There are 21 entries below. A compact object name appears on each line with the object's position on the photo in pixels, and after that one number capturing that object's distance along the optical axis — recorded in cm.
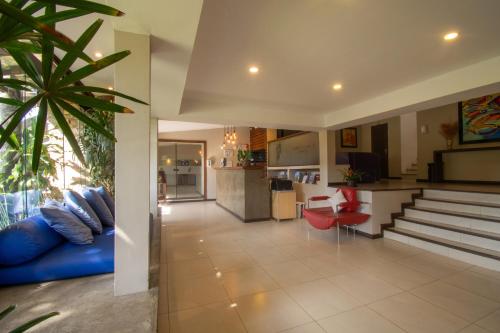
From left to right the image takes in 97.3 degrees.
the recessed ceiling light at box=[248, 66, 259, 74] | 288
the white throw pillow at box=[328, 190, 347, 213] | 412
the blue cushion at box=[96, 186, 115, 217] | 367
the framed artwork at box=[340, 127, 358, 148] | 727
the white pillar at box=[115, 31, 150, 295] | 170
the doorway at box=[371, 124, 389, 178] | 899
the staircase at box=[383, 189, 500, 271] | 307
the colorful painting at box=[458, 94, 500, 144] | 538
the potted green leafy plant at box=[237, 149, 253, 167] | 584
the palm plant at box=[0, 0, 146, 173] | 61
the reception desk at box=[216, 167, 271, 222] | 540
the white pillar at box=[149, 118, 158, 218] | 468
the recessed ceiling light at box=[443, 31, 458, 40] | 219
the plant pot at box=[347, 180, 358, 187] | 484
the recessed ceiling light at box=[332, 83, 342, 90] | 347
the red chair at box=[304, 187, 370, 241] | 375
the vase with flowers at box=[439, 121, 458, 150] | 616
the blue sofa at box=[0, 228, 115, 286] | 185
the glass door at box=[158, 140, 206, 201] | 903
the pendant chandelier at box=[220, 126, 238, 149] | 882
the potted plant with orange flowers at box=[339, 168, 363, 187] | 481
